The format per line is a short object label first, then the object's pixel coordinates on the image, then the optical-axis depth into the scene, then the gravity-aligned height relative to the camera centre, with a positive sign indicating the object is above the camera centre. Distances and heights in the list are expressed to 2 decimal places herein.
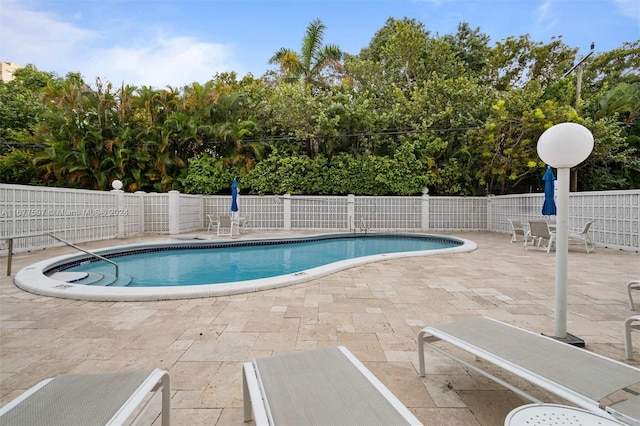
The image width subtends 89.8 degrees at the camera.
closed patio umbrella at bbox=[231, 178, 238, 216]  12.31 +0.30
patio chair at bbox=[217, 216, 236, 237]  11.86 -0.65
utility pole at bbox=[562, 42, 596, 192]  13.03 +4.07
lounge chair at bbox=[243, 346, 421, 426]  1.35 -0.90
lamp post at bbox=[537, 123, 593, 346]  2.73 +0.36
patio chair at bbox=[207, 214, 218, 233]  13.19 -0.83
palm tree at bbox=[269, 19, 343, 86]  16.64 +7.83
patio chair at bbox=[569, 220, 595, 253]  8.20 -0.74
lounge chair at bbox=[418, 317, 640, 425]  1.48 -0.89
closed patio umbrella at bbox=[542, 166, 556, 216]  8.21 +0.29
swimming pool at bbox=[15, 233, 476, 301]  4.43 -1.40
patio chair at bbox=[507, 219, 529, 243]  10.47 -0.68
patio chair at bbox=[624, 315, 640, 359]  2.55 -1.04
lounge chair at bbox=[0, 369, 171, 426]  1.31 -0.87
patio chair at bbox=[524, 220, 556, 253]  8.45 -0.68
